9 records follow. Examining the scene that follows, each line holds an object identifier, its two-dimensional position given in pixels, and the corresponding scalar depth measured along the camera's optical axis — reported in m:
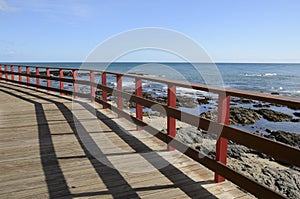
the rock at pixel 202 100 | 16.74
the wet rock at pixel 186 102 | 15.38
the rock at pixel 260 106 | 15.90
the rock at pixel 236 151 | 6.00
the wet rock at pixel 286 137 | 8.26
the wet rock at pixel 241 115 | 11.43
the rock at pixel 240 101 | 17.46
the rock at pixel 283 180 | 4.32
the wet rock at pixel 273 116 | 12.39
